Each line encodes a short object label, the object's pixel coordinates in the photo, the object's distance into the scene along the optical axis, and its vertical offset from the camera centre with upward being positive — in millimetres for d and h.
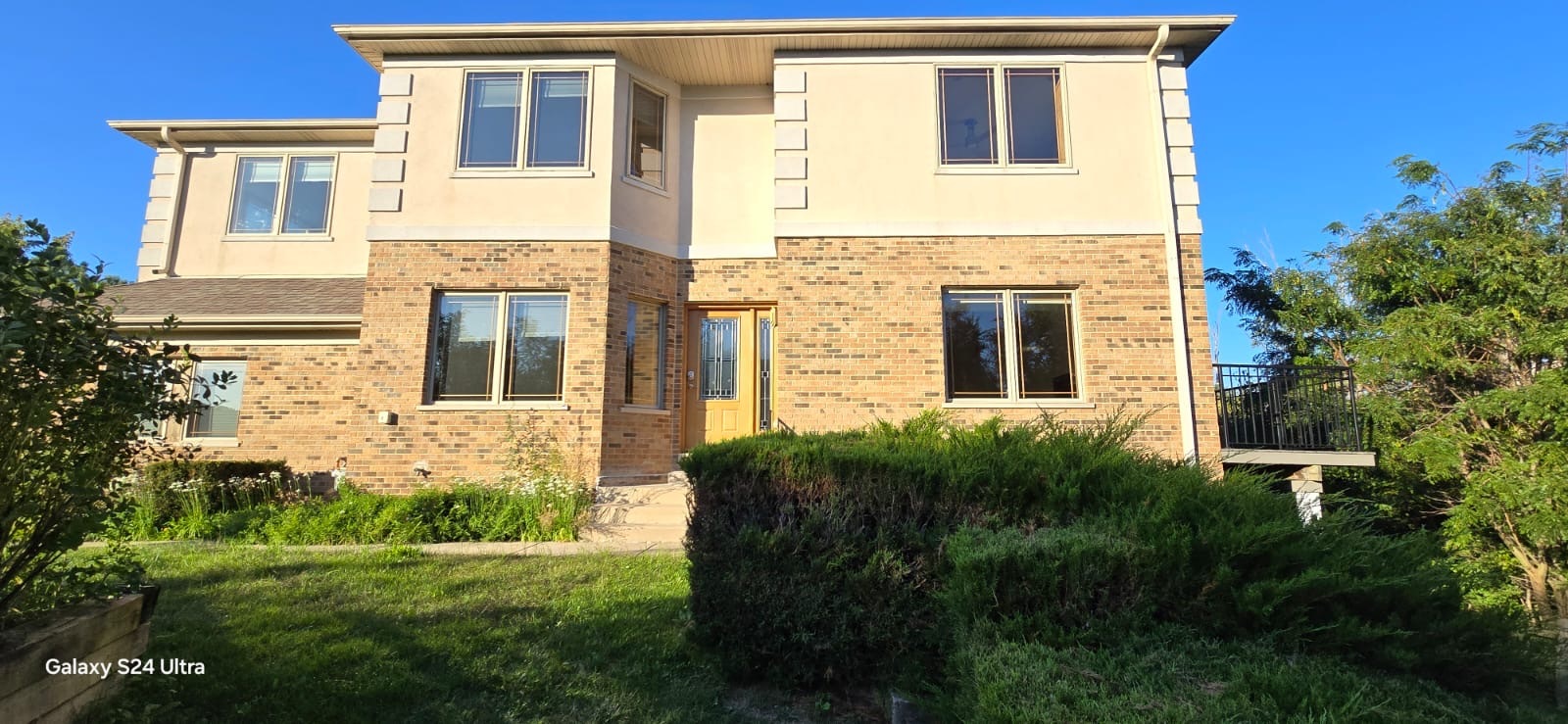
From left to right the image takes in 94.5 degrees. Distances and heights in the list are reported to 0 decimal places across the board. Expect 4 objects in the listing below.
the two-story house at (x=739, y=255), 8930 +2365
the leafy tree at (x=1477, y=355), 7438 +990
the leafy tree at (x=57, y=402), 2662 +142
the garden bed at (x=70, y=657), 2545 -864
